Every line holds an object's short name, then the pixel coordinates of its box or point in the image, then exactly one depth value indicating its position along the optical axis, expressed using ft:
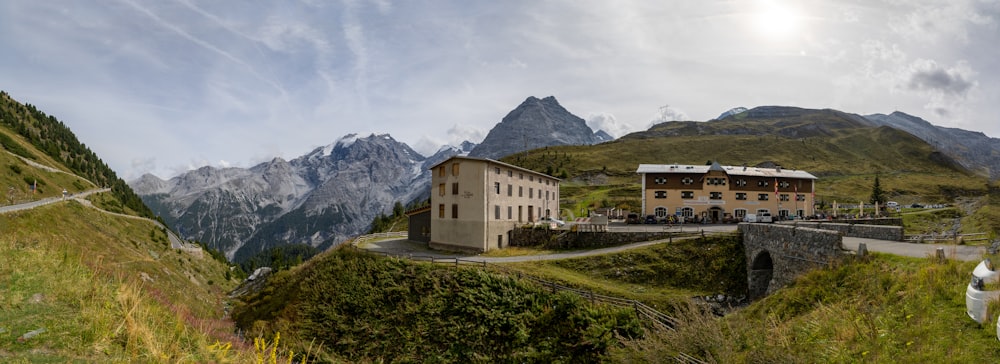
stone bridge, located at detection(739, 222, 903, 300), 66.87
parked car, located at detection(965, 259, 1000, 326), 31.07
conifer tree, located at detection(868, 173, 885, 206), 290.64
